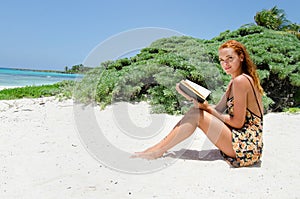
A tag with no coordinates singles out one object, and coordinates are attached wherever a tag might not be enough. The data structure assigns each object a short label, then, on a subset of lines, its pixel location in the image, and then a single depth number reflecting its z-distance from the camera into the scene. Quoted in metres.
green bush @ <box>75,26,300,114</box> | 6.51
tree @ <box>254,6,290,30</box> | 15.94
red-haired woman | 3.06
